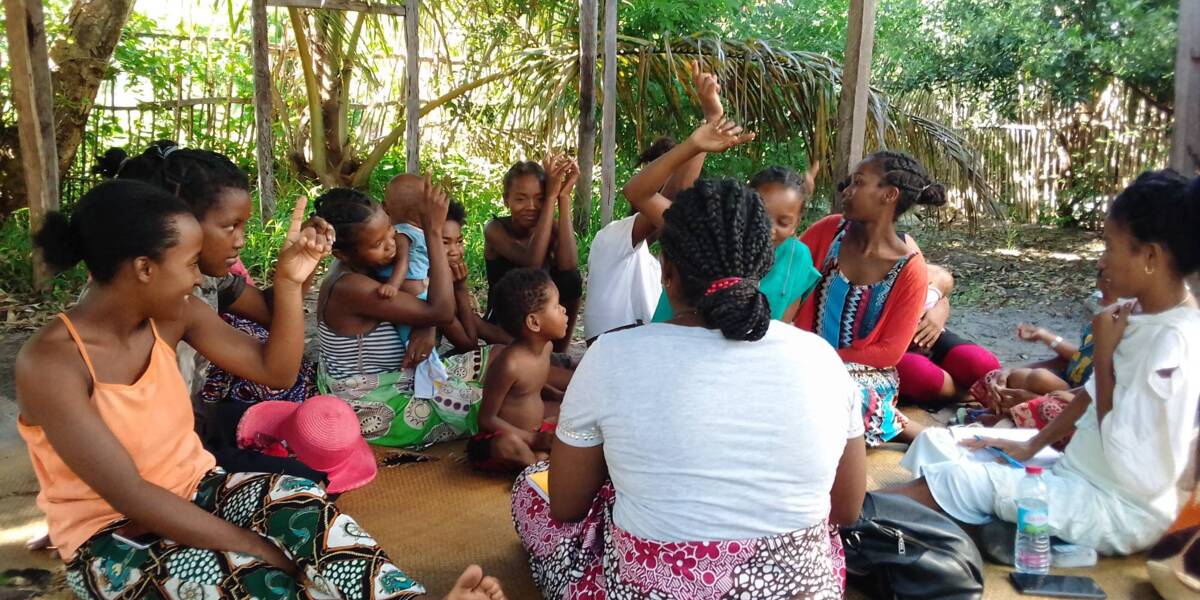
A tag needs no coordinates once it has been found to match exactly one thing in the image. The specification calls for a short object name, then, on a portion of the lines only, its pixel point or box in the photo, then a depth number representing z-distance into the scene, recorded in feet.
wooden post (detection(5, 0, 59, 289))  16.45
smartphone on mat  8.49
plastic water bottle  8.73
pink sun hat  10.07
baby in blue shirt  11.99
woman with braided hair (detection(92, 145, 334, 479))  8.93
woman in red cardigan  11.66
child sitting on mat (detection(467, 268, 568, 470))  10.90
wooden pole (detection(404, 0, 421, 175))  17.71
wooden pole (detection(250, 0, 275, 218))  18.52
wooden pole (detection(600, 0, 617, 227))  18.98
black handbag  8.12
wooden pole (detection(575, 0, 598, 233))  18.40
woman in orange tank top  6.56
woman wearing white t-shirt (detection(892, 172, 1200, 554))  8.34
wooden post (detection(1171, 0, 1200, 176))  11.48
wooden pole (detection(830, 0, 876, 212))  13.91
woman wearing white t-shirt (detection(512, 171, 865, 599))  5.84
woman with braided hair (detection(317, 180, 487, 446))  11.19
